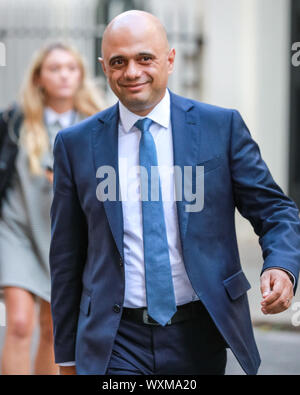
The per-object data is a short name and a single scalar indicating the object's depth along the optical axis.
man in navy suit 5.82
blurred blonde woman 9.49
